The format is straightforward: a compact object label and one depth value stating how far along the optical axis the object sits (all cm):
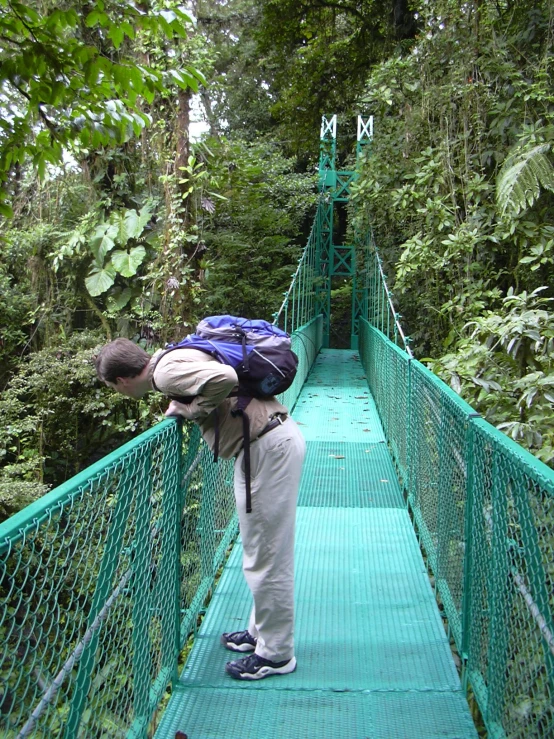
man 217
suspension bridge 147
